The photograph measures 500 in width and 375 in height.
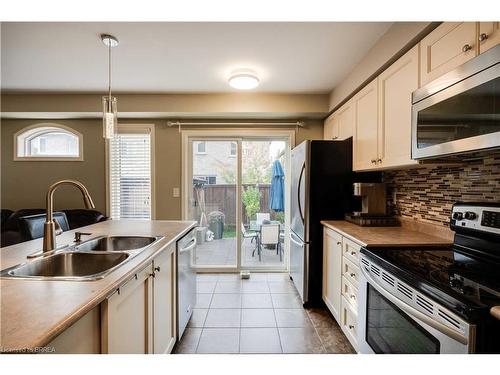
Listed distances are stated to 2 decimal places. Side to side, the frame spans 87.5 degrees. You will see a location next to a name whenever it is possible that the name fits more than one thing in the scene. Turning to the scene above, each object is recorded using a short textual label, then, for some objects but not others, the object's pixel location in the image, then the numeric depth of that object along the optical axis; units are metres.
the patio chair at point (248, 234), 3.88
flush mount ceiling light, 2.65
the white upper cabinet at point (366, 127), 2.23
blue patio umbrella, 3.81
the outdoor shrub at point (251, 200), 3.85
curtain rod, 3.67
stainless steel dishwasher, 2.00
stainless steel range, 0.86
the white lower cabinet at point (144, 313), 1.00
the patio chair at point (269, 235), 3.86
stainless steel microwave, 1.05
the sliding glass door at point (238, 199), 3.80
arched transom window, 3.76
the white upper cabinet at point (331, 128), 3.24
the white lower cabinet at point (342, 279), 1.90
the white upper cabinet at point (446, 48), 1.28
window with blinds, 3.79
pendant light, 1.91
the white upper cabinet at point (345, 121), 2.75
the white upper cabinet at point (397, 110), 1.75
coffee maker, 2.45
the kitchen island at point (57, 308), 0.67
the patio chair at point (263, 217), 3.90
